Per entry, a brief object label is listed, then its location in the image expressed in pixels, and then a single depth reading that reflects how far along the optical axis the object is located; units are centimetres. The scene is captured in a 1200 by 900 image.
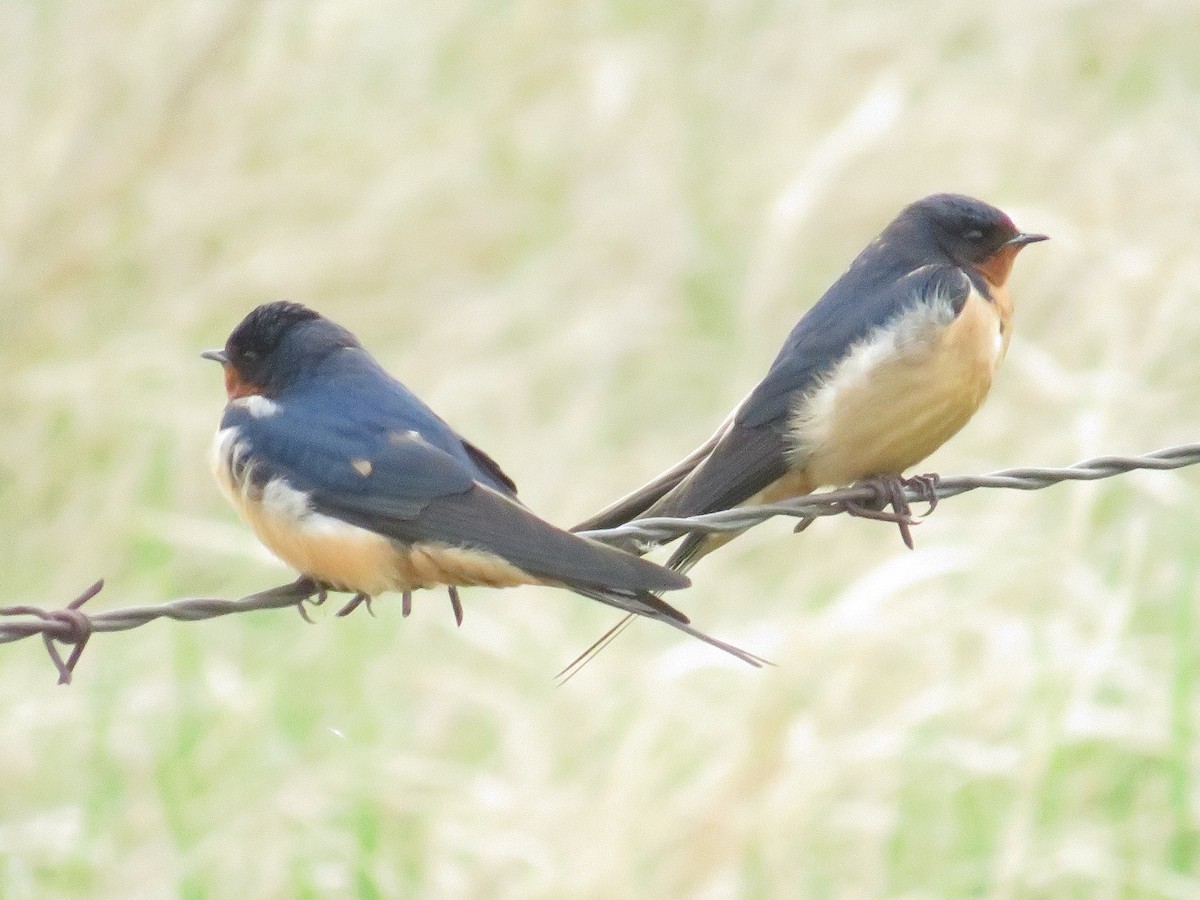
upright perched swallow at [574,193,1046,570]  716
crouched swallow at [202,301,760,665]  580
